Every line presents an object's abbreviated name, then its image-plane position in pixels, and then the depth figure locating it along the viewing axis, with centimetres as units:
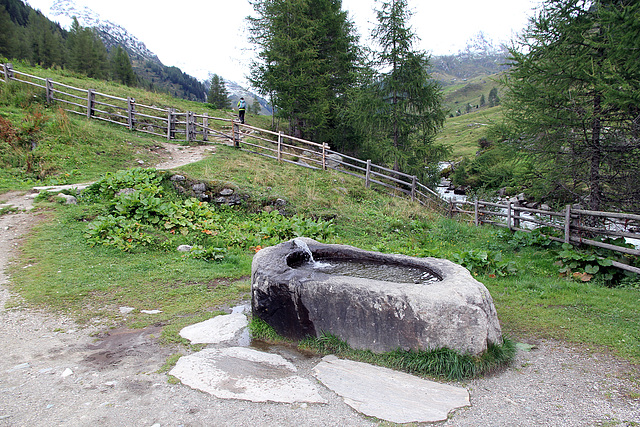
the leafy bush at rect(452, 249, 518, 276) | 710
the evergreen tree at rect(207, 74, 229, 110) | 5128
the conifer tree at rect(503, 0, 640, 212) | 763
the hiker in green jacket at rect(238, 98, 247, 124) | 1917
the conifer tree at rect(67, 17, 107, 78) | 4684
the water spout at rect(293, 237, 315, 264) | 573
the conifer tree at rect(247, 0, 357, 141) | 1834
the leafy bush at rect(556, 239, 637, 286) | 690
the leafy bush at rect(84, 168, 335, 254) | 760
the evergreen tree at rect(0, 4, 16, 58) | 3976
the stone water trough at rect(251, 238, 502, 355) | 381
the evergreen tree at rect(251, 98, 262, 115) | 5591
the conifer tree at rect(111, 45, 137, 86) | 5784
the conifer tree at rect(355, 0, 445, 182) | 1564
